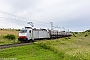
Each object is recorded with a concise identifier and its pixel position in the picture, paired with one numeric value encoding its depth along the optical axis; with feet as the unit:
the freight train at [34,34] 42.02
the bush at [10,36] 53.12
